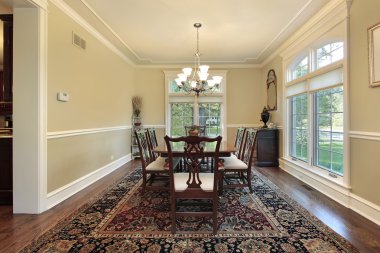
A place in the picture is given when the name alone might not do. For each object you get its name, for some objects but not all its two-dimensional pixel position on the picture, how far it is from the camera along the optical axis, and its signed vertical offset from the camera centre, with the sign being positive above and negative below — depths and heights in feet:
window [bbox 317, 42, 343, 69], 10.87 +3.60
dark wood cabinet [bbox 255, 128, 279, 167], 18.01 -1.85
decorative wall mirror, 19.01 +2.91
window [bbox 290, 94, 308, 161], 14.62 -0.22
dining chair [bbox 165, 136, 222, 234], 7.13 -2.06
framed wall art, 8.07 +2.52
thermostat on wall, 10.45 +1.34
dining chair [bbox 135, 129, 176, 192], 10.36 -1.99
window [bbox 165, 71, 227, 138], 22.47 +1.43
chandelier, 12.61 +2.65
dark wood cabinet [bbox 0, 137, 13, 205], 9.75 -2.00
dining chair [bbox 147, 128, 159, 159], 12.99 -0.96
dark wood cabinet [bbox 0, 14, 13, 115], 9.94 +3.07
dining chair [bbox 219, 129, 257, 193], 10.43 -1.96
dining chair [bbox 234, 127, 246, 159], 13.11 -1.01
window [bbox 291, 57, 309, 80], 14.25 +3.67
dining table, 8.35 -1.10
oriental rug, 6.61 -3.55
